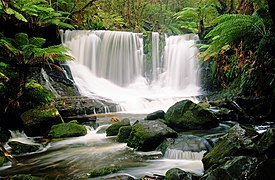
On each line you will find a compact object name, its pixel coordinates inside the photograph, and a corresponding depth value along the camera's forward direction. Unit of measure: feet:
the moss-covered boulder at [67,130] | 22.12
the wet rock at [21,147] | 18.80
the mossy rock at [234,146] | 12.75
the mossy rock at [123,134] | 20.27
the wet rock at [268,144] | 12.28
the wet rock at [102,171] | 14.14
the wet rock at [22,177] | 12.72
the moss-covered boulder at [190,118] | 22.09
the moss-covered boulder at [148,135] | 17.94
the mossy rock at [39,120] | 22.76
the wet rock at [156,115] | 24.57
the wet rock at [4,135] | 21.49
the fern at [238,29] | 18.81
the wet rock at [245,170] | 9.83
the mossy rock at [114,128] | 22.48
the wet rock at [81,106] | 26.94
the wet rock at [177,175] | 12.21
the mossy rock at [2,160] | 16.36
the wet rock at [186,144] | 16.76
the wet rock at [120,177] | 13.32
